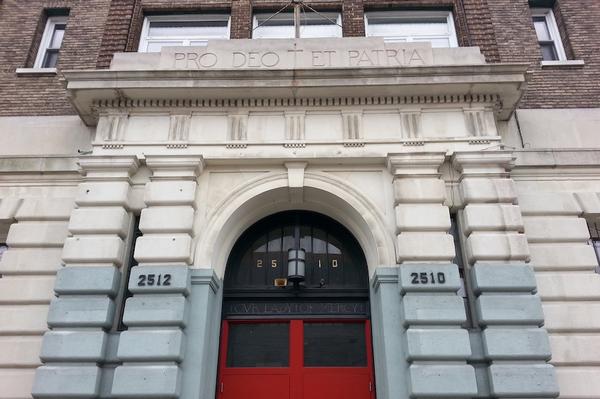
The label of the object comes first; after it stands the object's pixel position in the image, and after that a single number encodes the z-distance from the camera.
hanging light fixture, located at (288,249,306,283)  8.81
